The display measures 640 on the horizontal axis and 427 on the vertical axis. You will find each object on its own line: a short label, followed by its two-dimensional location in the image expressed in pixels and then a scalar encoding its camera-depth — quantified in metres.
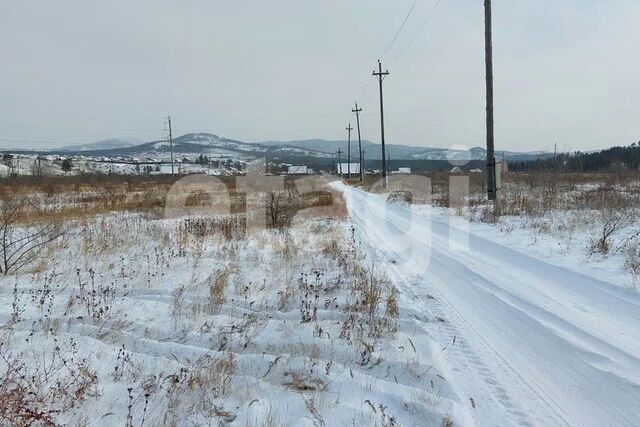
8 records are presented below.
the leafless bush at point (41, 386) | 2.63
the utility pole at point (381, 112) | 37.25
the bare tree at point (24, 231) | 7.43
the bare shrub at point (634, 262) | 5.41
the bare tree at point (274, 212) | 12.36
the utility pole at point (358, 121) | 63.22
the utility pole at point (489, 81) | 14.38
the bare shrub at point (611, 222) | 7.03
